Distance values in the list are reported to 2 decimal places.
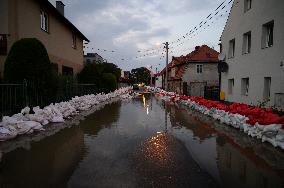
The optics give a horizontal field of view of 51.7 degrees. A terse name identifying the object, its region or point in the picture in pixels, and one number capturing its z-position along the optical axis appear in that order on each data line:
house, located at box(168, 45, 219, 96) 43.01
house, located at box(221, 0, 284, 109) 14.76
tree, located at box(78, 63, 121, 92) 28.55
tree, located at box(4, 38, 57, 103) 12.55
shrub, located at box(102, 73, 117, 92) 34.72
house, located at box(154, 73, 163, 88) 92.90
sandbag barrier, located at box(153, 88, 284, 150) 7.99
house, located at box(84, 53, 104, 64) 75.64
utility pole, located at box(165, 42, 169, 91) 50.21
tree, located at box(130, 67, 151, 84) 134.15
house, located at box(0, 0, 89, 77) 14.66
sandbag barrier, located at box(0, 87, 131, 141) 8.53
